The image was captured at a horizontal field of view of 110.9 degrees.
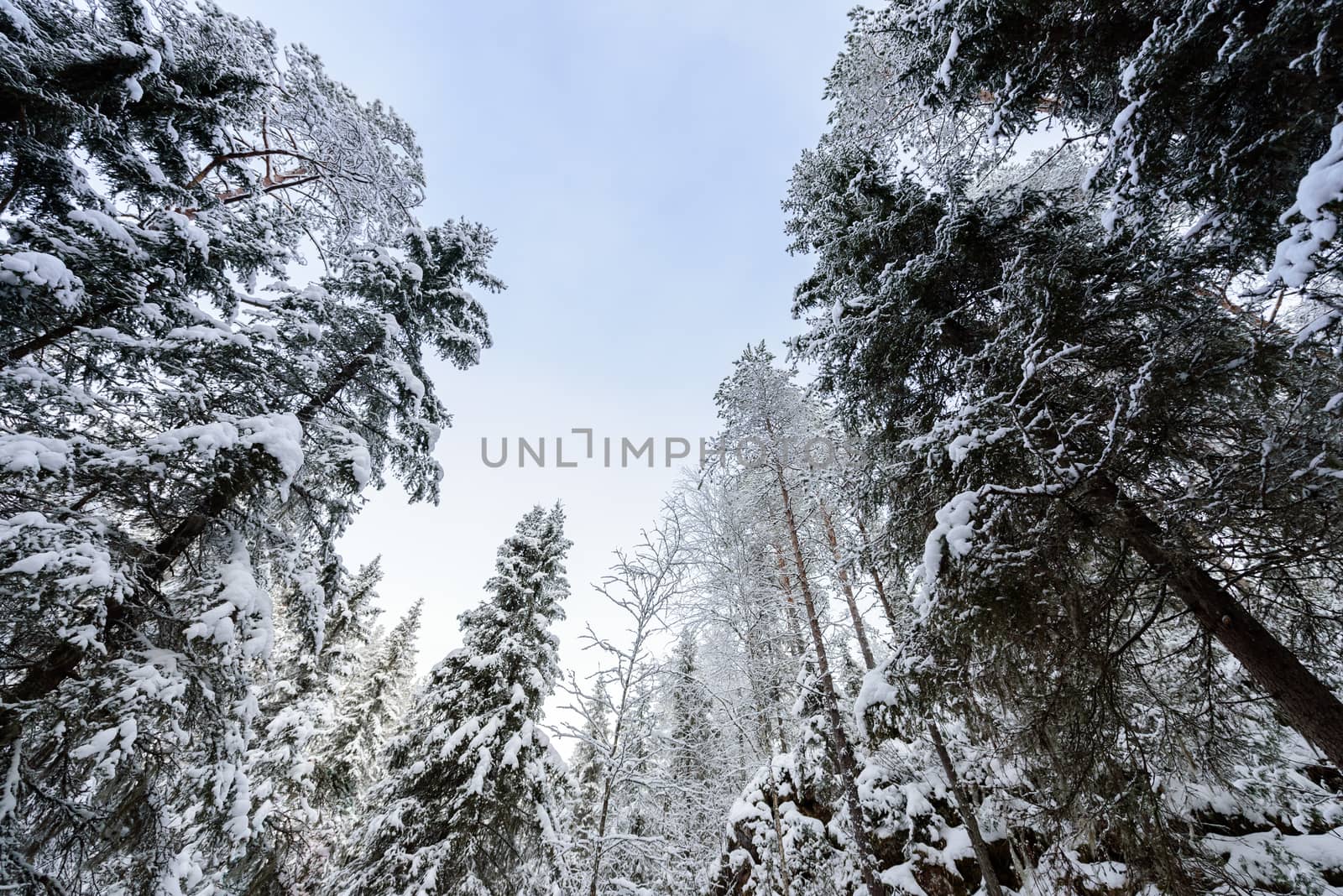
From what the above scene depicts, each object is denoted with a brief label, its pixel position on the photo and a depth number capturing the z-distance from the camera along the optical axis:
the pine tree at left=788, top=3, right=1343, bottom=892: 3.07
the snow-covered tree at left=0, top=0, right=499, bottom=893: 3.61
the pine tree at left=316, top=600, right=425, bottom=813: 14.09
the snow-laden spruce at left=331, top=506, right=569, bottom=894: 7.89
